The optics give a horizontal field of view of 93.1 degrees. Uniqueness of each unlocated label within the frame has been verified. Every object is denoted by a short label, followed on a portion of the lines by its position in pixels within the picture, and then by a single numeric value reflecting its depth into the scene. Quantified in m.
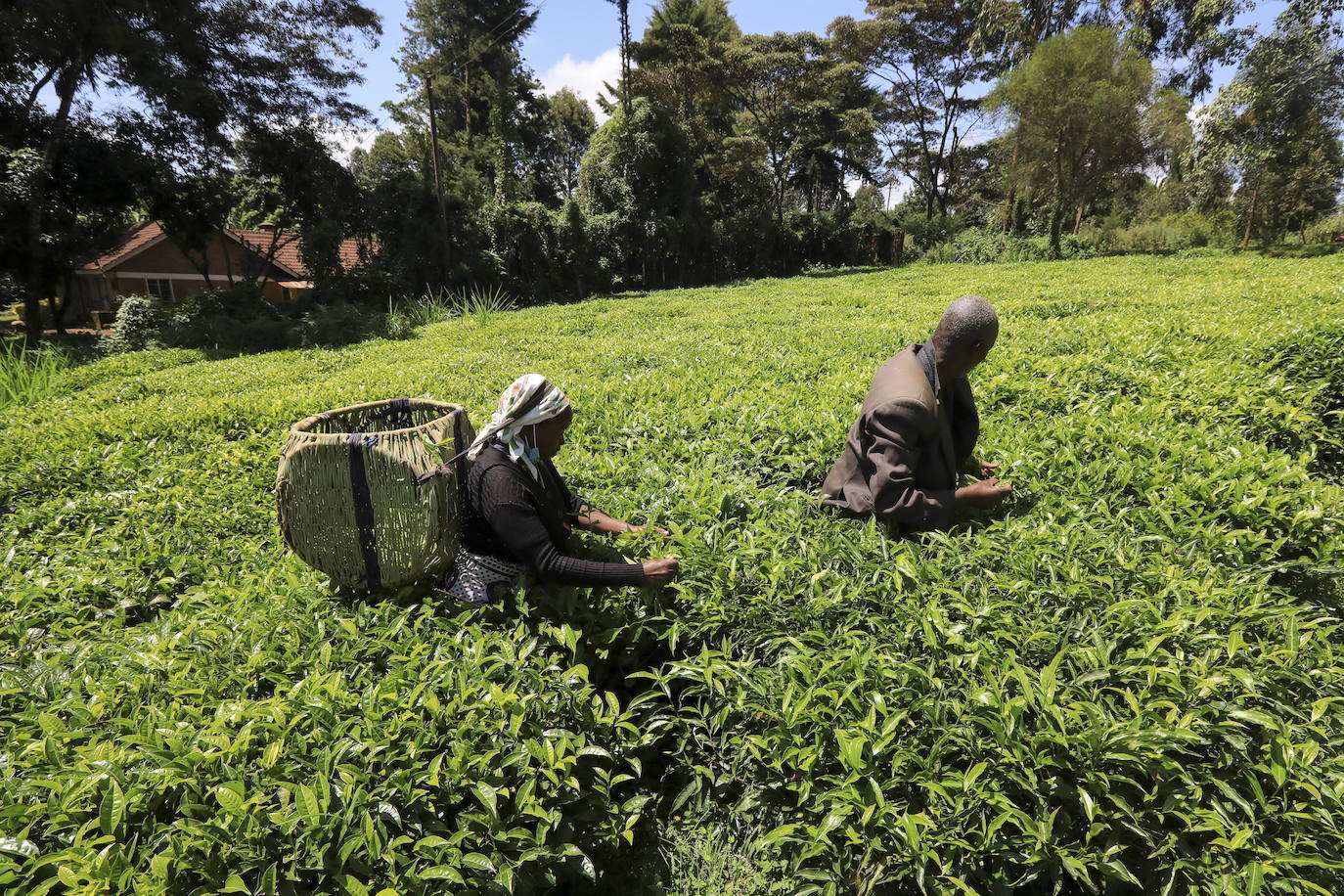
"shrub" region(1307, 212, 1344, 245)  24.68
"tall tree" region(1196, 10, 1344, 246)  16.86
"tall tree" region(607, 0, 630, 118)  23.63
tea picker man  2.48
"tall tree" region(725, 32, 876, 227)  26.69
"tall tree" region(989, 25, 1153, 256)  20.67
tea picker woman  2.08
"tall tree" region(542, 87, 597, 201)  34.53
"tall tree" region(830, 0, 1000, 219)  28.23
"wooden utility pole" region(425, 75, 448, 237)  15.33
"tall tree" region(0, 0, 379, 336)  12.18
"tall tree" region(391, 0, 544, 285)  23.73
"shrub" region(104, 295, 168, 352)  12.41
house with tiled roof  25.55
